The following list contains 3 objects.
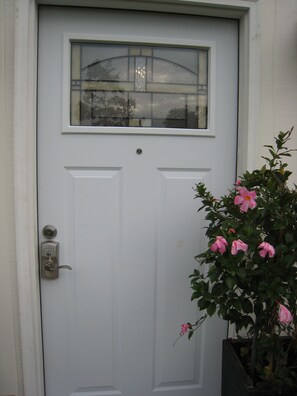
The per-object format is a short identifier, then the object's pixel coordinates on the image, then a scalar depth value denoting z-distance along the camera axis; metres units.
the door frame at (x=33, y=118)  1.42
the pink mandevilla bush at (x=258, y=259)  1.16
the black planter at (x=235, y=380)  1.25
